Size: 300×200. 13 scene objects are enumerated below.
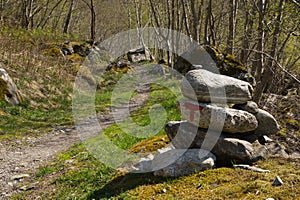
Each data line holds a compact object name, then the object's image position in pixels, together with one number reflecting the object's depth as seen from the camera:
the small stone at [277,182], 4.73
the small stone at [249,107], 6.31
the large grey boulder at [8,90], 12.04
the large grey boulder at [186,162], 5.54
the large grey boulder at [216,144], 5.70
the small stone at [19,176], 6.99
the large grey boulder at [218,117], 5.65
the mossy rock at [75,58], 21.89
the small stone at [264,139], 6.57
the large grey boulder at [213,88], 5.71
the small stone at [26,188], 6.44
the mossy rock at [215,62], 12.84
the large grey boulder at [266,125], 6.53
